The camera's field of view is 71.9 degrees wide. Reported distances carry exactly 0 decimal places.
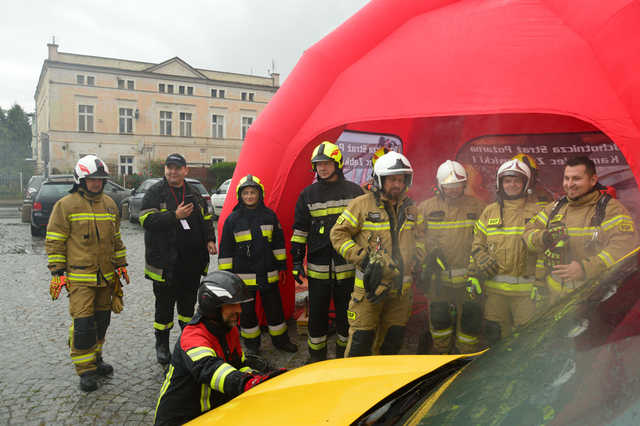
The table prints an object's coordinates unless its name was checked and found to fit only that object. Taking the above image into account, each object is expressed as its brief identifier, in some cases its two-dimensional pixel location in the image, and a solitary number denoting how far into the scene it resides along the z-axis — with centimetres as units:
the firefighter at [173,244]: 432
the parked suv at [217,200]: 1661
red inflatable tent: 348
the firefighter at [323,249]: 431
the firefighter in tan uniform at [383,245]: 373
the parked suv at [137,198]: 1450
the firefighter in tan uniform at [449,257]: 428
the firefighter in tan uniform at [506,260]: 375
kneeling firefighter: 226
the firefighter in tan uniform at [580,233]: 321
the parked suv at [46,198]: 1202
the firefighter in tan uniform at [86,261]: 382
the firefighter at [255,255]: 459
